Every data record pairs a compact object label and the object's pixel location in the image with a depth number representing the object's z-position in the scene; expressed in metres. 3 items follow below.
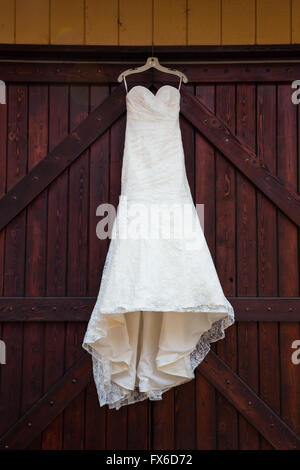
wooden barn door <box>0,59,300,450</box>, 2.49
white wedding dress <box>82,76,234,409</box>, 2.10
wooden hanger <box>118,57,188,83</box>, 2.42
